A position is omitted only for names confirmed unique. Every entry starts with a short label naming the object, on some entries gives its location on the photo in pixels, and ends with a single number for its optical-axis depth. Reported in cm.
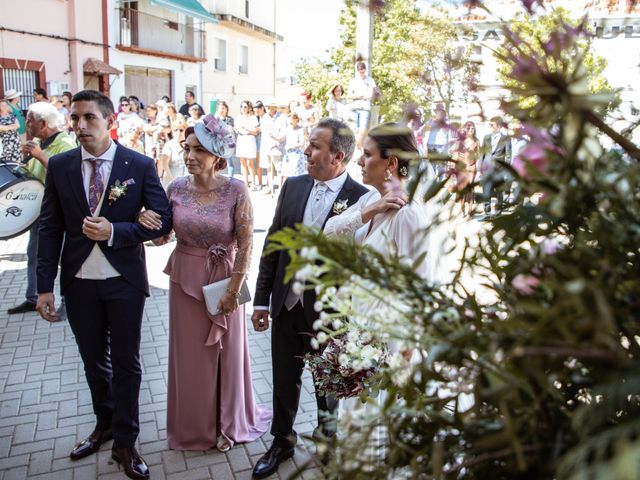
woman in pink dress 389
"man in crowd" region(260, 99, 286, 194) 1466
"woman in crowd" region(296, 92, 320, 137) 1399
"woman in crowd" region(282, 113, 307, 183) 1362
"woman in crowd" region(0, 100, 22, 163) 1013
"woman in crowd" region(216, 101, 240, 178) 1459
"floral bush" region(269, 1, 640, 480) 79
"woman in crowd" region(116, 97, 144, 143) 1263
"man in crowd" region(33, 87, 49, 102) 1443
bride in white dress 278
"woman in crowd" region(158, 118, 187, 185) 1175
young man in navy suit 369
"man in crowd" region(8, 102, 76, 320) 600
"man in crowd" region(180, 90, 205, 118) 1675
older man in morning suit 361
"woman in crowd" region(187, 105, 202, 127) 1424
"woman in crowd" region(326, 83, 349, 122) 1283
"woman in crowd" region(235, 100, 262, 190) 1509
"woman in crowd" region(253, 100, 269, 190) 1523
